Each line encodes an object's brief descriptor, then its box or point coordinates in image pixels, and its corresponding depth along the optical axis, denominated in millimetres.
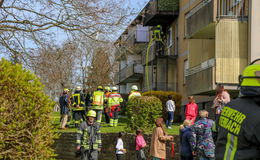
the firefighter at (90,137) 15016
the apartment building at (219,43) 23172
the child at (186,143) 12438
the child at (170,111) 22438
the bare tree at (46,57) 14438
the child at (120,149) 17609
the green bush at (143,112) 19500
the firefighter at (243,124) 4559
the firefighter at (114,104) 23214
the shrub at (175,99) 30078
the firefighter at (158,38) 38562
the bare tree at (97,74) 52109
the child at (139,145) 16641
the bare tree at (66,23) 13312
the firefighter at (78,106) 23047
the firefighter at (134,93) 21505
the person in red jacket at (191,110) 18750
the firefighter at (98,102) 22844
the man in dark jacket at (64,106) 23875
